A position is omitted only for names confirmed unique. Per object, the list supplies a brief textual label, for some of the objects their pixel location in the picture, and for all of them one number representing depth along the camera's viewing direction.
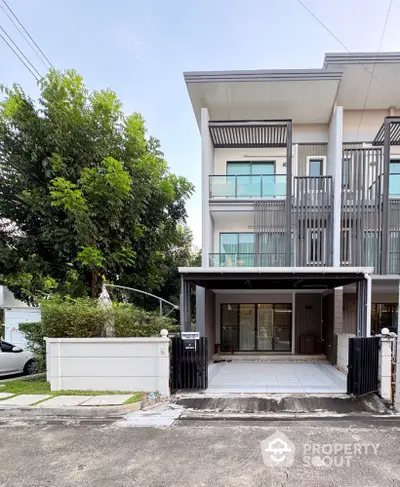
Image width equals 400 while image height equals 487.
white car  9.21
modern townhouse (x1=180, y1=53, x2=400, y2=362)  11.67
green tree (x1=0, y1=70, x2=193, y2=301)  9.82
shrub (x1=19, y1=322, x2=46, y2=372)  8.49
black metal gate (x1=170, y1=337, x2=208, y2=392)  7.14
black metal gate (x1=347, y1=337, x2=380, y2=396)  6.75
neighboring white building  12.98
